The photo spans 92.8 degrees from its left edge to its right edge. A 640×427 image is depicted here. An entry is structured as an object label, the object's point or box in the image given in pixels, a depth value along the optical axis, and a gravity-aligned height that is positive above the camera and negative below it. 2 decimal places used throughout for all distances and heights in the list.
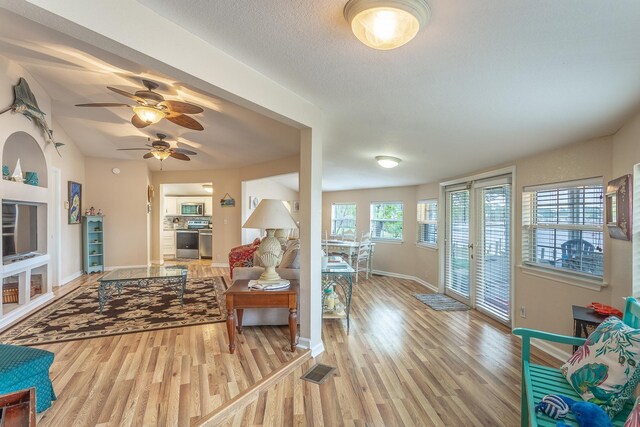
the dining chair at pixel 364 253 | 6.15 -0.86
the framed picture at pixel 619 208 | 2.09 +0.03
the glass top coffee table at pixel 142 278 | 3.84 -0.88
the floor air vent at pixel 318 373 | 2.38 -1.31
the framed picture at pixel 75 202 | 5.68 +0.15
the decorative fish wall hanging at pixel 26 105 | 3.49 +1.25
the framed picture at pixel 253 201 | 7.21 +0.24
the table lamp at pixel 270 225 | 2.79 -0.13
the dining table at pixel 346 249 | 6.47 -0.85
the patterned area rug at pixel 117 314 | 3.14 -1.27
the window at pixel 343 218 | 7.64 -0.18
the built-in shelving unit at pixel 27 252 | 3.49 -0.51
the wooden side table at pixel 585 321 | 2.15 -0.77
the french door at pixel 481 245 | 3.86 -0.49
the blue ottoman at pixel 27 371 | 1.68 -0.93
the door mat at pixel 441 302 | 4.38 -1.38
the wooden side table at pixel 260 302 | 2.73 -0.82
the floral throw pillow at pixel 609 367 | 1.37 -0.74
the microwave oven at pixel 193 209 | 8.94 +0.05
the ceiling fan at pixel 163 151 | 4.66 +0.95
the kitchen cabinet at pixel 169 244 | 8.85 -0.97
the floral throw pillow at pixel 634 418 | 0.98 -0.67
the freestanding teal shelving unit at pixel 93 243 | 6.14 -0.67
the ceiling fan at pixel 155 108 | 3.07 +1.07
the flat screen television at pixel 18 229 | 3.51 -0.24
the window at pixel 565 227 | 2.71 -0.14
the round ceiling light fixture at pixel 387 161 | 3.82 +0.64
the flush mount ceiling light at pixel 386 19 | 1.24 +0.81
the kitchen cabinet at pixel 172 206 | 9.07 +0.14
